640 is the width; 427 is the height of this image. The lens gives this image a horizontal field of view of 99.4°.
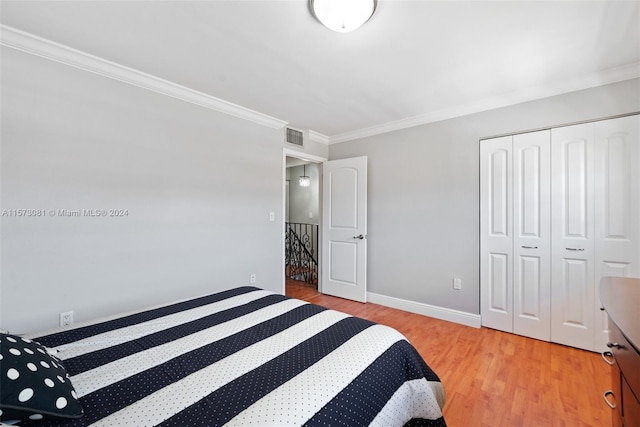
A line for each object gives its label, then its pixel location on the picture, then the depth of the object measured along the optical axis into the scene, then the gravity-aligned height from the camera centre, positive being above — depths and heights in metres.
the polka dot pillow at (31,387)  0.78 -0.53
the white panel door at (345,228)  3.80 -0.16
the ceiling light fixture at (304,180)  6.59 +0.92
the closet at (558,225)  2.26 -0.06
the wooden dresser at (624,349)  0.86 -0.46
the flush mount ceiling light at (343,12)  1.51 +1.18
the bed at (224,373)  0.86 -0.63
